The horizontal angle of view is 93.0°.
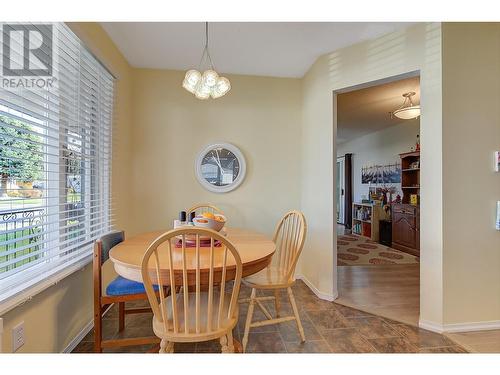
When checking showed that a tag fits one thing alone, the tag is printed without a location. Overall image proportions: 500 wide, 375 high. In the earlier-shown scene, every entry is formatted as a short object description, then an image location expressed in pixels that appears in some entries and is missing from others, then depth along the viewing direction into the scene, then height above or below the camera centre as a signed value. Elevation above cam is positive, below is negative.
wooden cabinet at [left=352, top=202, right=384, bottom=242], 5.25 -0.78
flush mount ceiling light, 3.09 +1.01
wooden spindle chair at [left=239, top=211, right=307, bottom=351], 1.68 -0.69
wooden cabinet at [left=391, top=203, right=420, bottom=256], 4.05 -0.75
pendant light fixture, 1.75 +0.78
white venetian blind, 1.26 +0.15
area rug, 3.73 -1.19
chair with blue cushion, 1.50 -0.70
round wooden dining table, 1.23 -0.40
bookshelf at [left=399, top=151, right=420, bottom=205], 4.47 +0.18
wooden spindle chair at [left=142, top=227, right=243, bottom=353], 1.10 -0.49
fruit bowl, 1.69 -0.25
